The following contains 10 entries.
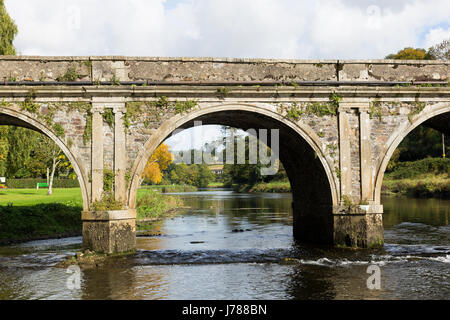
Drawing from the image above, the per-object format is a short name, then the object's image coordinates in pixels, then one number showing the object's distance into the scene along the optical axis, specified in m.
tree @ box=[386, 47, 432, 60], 52.52
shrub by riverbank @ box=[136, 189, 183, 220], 30.00
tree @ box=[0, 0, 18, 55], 23.56
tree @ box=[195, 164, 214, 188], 124.75
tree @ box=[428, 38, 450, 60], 46.81
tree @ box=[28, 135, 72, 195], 43.38
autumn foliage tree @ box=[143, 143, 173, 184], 50.32
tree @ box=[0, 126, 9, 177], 24.36
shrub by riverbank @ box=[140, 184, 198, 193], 78.61
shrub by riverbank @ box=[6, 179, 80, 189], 55.69
